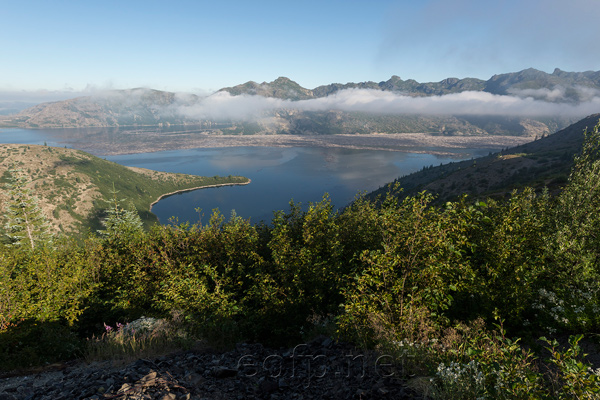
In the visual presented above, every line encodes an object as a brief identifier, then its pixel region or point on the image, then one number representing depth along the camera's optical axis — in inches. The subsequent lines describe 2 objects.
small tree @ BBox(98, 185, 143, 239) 2730.8
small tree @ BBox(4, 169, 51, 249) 2447.1
